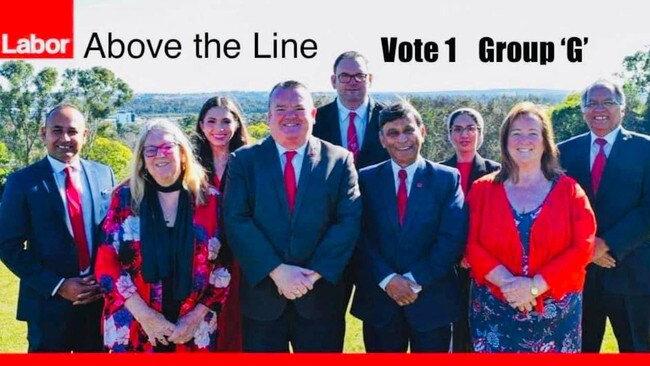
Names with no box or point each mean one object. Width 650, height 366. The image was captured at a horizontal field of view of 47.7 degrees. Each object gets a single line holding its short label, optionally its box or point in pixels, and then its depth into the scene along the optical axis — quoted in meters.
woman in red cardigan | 4.57
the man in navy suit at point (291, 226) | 4.66
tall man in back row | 5.87
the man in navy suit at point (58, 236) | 4.96
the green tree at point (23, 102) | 31.67
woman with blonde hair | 4.57
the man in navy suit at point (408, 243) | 4.75
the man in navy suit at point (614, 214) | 5.20
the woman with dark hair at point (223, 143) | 5.17
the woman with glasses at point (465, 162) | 5.47
